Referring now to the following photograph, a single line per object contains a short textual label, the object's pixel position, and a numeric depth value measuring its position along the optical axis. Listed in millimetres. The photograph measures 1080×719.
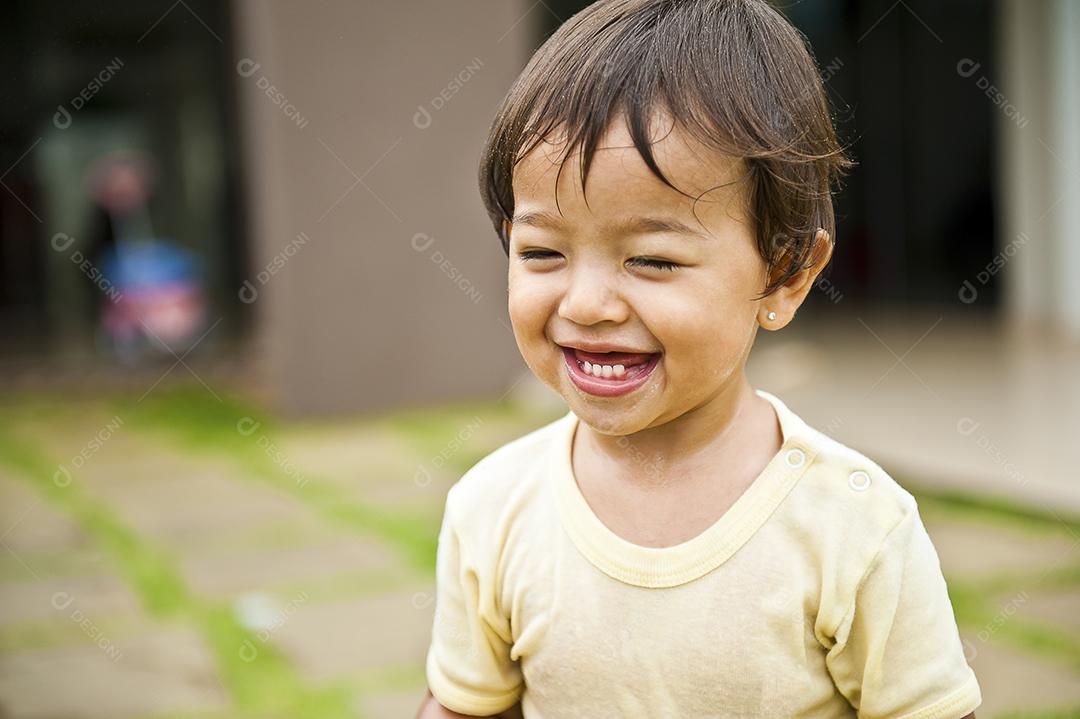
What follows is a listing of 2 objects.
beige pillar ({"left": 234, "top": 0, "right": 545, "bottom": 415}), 3176
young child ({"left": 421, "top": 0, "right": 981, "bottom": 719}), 855
